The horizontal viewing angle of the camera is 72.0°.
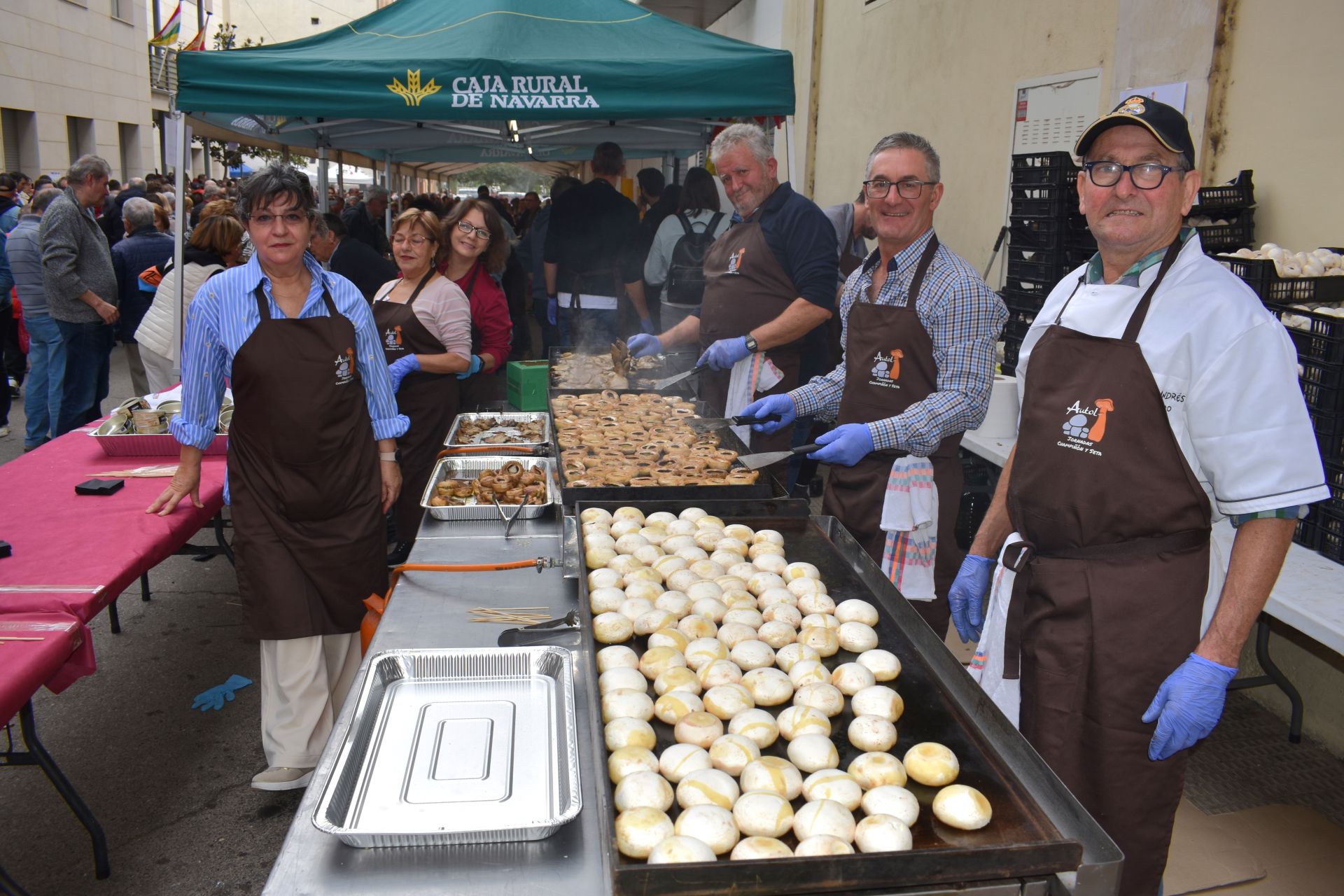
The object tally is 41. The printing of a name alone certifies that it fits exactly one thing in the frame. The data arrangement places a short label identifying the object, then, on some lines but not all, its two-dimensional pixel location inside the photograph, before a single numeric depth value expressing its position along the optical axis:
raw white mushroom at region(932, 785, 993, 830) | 1.47
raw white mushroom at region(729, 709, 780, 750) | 1.77
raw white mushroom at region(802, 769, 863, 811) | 1.58
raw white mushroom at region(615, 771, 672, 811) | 1.56
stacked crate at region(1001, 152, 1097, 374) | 4.52
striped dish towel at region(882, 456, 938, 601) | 3.00
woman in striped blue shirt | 2.96
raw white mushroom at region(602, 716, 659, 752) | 1.73
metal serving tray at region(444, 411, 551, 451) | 4.09
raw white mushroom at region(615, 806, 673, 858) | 1.45
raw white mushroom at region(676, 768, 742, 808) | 1.58
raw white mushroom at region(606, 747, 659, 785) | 1.66
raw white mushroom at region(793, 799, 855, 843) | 1.50
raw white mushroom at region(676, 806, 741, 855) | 1.47
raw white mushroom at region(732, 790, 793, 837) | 1.52
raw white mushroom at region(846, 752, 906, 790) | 1.62
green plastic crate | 6.86
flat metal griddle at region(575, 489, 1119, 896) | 1.24
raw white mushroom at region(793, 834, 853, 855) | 1.42
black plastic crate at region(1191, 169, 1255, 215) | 4.09
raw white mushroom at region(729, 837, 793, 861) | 1.42
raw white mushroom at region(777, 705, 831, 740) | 1.79
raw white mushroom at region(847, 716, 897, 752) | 1.72
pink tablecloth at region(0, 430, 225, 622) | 2.69
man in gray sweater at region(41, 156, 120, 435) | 7.21
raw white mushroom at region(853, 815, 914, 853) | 1.44
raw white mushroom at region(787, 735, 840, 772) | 1.68
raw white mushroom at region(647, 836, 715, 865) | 1.37
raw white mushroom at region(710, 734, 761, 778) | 1.69
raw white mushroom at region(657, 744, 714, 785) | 1.68
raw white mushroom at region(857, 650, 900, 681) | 1.94
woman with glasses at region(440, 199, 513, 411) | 5.12
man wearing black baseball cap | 1.88
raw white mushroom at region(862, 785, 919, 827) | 1.52
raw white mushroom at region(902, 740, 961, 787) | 1.59
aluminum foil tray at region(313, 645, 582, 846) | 1.50
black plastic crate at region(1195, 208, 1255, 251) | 4.11
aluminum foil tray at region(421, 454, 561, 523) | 3.14
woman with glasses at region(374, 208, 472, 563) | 4.74
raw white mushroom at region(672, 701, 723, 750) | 1.76
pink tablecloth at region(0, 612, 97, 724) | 2.17
